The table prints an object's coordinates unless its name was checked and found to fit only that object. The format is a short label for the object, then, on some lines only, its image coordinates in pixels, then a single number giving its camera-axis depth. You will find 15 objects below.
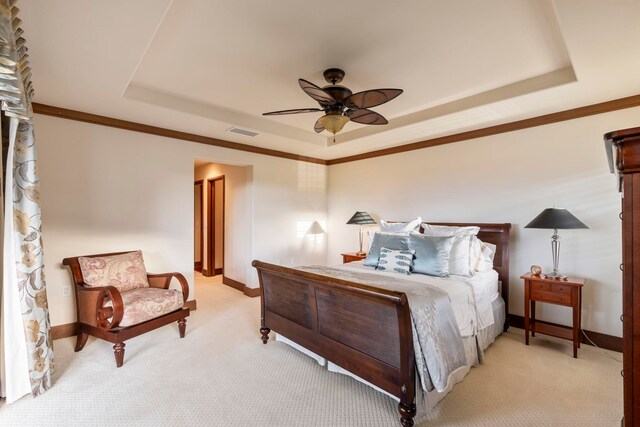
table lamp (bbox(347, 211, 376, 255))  5.08
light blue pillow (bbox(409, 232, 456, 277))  3.19
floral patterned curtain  2.29
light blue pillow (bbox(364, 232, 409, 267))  3.62
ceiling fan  2.39
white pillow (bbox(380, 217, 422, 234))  4.14
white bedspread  2.67
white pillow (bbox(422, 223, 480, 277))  3.26
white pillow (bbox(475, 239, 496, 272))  3.49
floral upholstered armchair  2.88
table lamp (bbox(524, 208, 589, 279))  3.03
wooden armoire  0.80
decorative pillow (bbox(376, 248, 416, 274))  3.35
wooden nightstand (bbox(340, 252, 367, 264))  5.01
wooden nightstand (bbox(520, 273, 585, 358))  3.00
